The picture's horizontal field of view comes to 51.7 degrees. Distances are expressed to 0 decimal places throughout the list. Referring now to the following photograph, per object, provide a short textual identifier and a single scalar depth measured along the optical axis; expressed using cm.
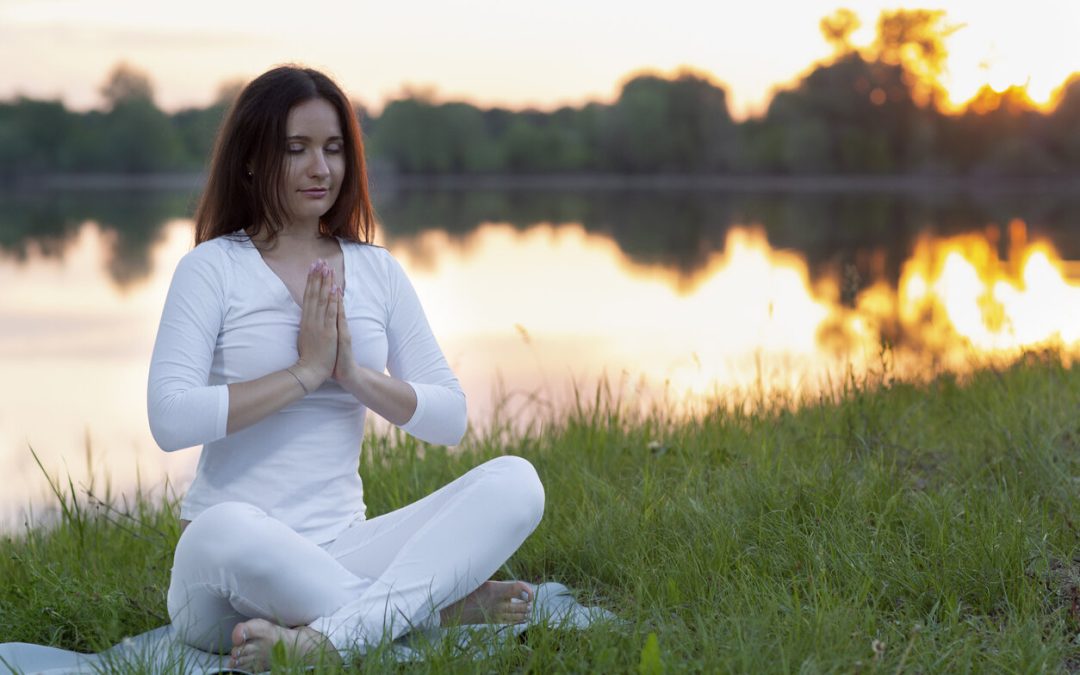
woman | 266
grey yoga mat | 260
